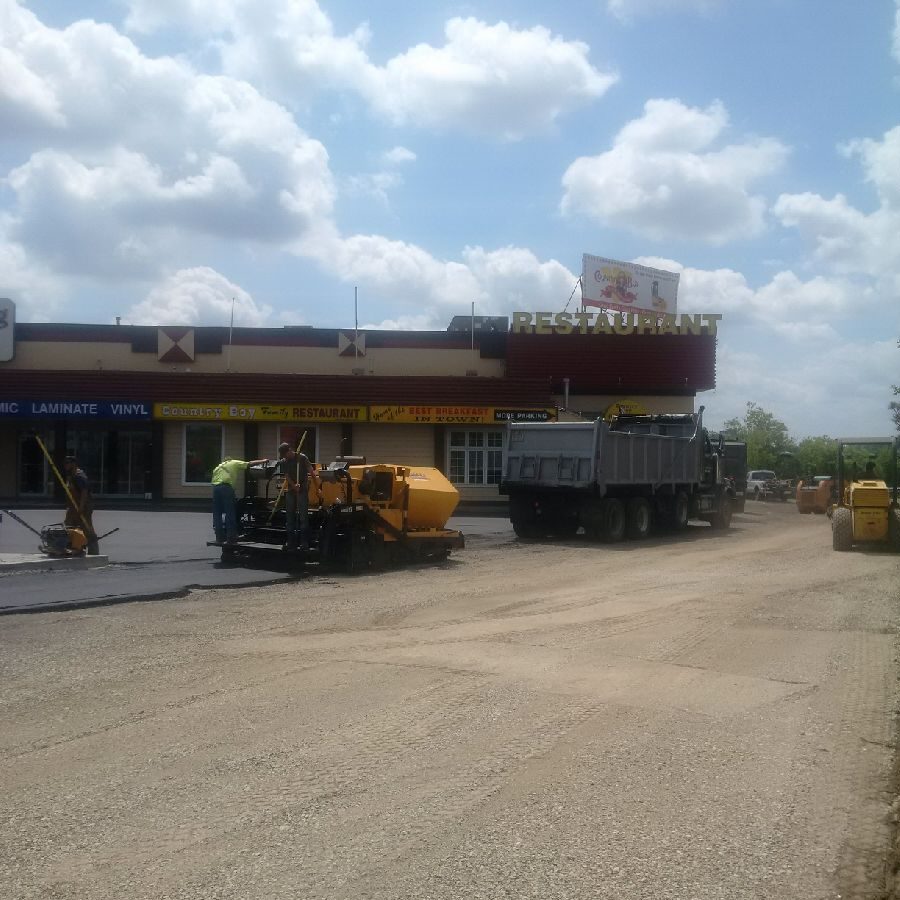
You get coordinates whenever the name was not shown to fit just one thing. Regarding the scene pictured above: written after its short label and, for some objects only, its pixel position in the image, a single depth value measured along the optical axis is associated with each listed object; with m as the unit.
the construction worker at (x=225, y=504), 17.28
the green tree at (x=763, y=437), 97.69
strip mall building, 35.72
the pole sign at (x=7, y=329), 38.16
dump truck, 23.03
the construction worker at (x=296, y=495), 16.53
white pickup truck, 53.94
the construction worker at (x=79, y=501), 16.72
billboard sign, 44.72
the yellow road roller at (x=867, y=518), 21.11
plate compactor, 16.38
